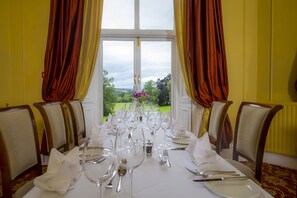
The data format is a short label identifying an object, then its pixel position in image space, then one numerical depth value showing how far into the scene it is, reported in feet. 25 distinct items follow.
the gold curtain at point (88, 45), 10.95
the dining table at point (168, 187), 2.70
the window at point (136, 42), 12.14
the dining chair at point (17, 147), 3.77
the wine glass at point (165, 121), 5.50
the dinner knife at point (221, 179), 2.98
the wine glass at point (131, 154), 2.81
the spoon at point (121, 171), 2.82
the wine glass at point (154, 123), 5.41
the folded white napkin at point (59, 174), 2.83
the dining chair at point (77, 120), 7.66
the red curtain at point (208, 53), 10.78
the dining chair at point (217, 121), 6.42
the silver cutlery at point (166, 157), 3.83
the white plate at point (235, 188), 2.67
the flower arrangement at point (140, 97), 9.96
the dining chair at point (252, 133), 4.73
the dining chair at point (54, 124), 5.60
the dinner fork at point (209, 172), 3.22
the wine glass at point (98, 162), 2.46
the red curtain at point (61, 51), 10.49
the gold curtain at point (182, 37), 11.13
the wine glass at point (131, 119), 5.85
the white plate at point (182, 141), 5.34
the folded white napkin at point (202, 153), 3.80
